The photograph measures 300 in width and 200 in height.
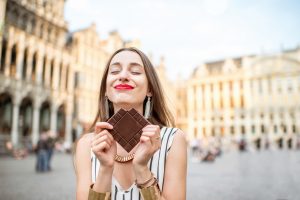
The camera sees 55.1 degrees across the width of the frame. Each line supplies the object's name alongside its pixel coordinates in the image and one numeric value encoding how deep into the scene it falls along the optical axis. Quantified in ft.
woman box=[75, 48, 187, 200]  4.01
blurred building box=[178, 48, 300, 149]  155.02
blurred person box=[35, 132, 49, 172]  31.88
